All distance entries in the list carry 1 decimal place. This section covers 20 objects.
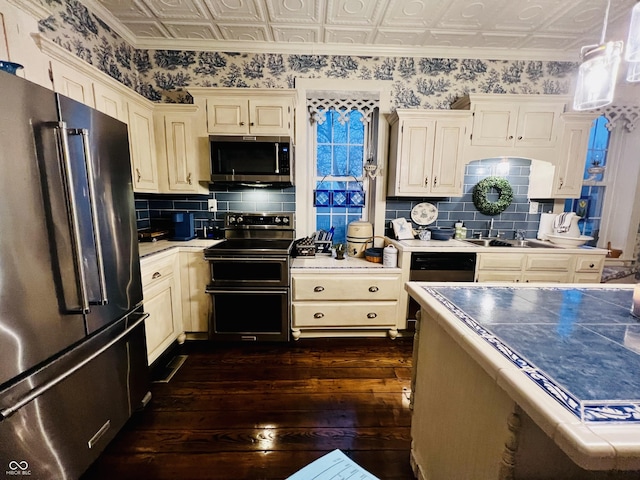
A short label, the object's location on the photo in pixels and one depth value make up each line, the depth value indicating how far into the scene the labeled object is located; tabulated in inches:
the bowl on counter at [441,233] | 110.8
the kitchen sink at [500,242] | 111.1
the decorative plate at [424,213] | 116.7
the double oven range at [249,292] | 91.4
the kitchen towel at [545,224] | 111.2
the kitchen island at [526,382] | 20.5
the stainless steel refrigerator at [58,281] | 37.4
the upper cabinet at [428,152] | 101.6
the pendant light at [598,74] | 44.8
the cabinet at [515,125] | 100.6
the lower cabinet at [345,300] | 97.0
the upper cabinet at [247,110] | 97.7
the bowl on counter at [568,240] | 100.0
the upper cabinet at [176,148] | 98.4
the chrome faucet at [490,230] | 117.3
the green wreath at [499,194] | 113.6
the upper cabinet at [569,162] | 101.7
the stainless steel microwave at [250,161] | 98.0
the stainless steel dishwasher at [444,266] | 97.2
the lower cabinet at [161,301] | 76.4
